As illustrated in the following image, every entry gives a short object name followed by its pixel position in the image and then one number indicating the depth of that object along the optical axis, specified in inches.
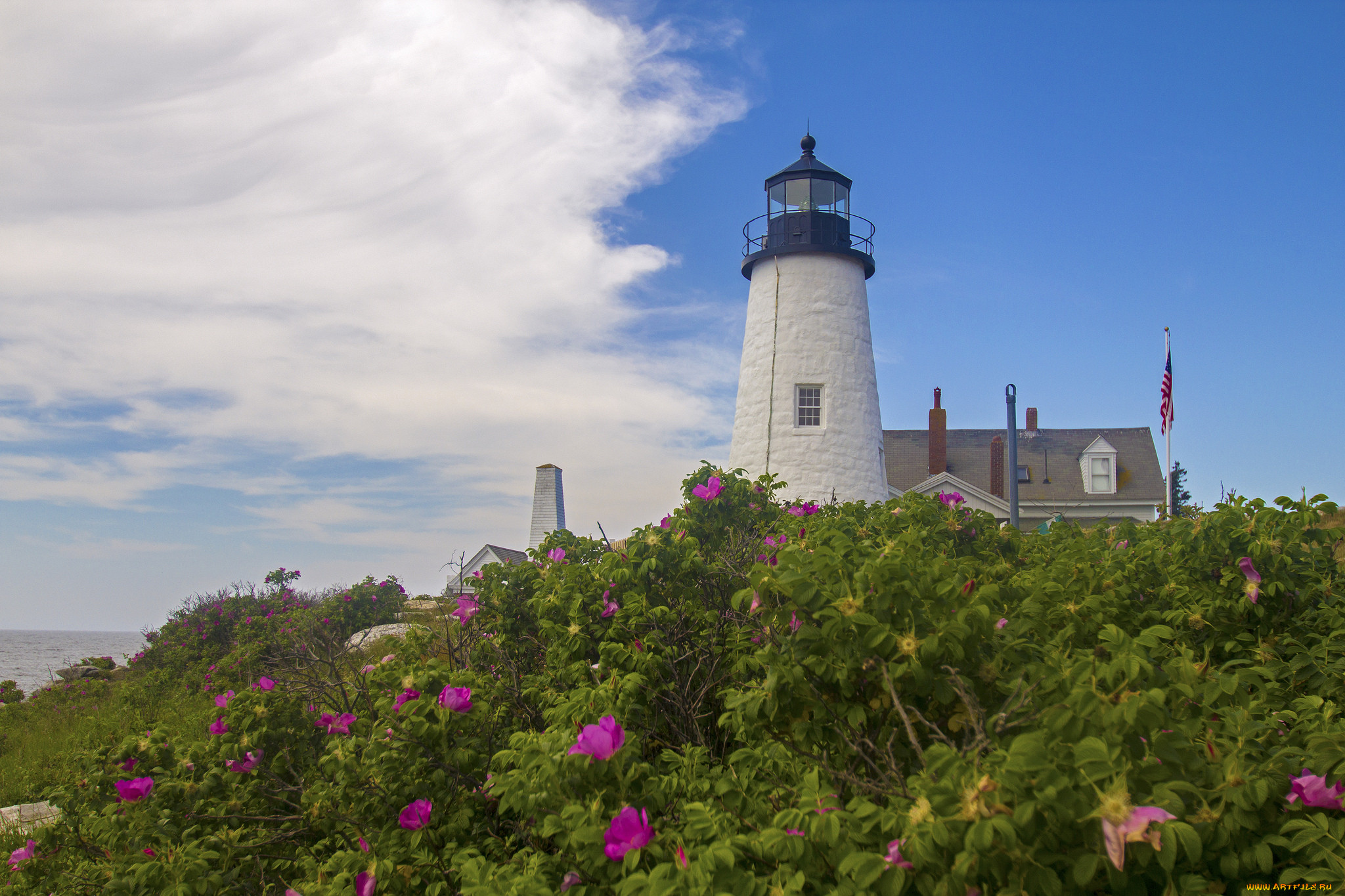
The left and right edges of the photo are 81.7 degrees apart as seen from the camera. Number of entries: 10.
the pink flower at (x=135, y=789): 151.0
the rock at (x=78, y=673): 639.1
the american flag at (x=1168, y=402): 726.5
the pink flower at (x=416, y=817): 130.3
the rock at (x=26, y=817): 268.4
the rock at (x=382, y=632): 524.7
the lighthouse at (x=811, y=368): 638.5
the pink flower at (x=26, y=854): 175.2
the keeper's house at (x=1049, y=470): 1119.0
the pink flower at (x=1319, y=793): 82.8
